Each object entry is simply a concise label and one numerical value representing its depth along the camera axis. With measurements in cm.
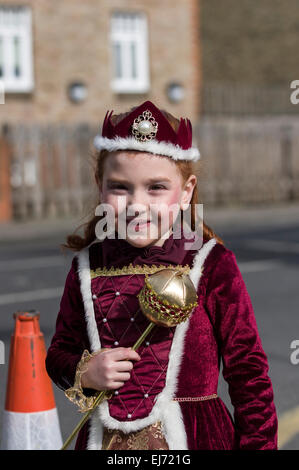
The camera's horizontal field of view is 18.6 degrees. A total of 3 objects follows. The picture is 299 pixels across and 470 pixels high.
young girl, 239
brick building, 2111
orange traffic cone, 394
